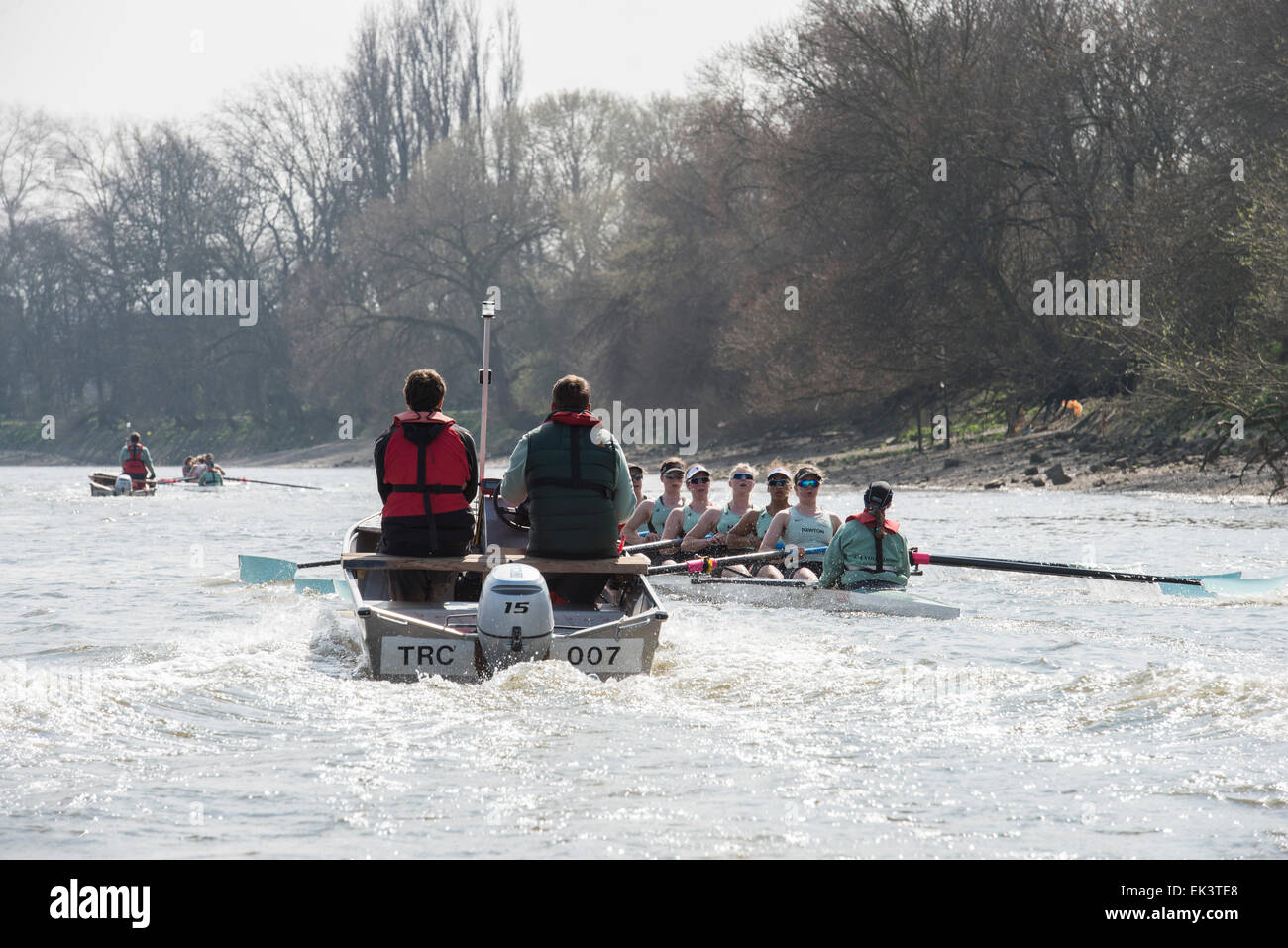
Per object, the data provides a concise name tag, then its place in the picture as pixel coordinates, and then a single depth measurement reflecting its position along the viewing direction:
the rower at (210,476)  36.78
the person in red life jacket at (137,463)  32.59
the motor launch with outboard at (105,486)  32.50
